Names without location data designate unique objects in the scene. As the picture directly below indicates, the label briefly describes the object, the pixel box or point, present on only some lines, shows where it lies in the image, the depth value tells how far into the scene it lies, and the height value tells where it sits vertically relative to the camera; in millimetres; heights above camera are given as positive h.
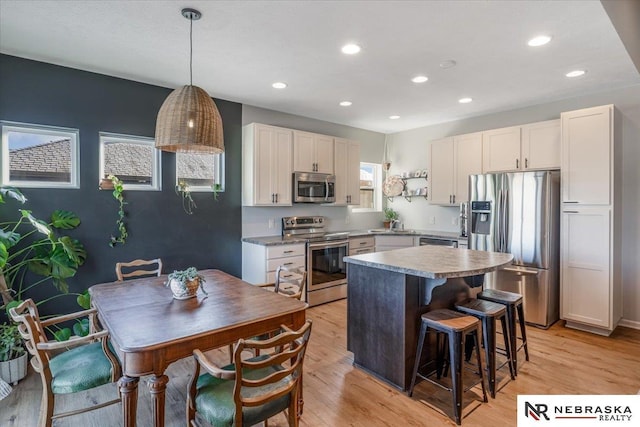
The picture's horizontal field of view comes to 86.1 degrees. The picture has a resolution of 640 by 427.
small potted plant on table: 2232 -472
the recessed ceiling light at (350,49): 2792 +1361
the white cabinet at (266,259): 4121 -590
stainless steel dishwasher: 4641 -421
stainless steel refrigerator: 3729 -267
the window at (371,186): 6219 +473
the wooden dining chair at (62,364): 1758 -889
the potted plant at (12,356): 2605 -1125
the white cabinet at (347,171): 5270 +633
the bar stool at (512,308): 2728 -793
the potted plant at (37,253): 2865 -367
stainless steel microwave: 4742 +349
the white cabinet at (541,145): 4004 +794
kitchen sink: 5218 -309
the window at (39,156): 3082 +529
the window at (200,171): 4059 +498
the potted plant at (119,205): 3484 +73
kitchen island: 2438 -657
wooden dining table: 1570 -584
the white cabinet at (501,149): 4324 +806
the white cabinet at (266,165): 4355 +609
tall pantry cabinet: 3465 -111
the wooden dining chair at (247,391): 1479 -881
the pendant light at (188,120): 2018 +549
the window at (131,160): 3557 +559
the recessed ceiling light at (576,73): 3346 +1371
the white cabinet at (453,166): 4727 +650
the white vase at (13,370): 2594 -1212
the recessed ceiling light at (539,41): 2648 +1342
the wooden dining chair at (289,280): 2609 -544
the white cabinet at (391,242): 5188 -465
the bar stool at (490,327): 2441 -833
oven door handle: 4492 -447
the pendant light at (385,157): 6277 +1010
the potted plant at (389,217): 6098 -97
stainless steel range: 4496 -632
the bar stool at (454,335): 2182 -818
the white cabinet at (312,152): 4762 +856
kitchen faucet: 6070 -239
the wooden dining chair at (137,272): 2910 -493
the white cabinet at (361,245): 4926 -492
